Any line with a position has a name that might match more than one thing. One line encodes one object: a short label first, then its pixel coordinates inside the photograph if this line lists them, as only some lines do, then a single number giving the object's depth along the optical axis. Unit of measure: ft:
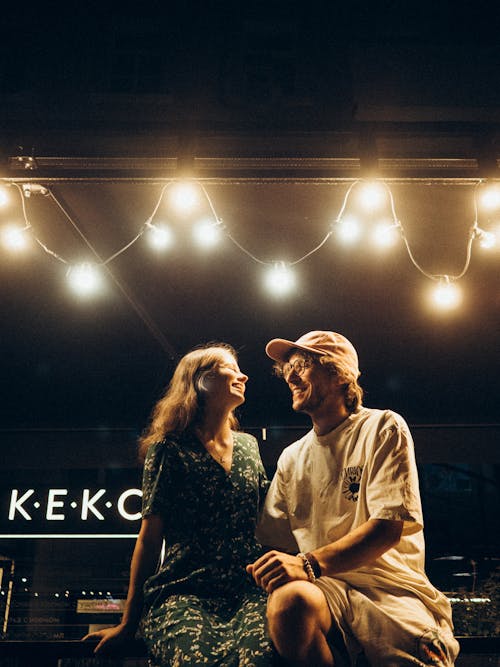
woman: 6.32
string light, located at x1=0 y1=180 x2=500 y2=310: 10.28
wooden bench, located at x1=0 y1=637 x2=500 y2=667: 7.72
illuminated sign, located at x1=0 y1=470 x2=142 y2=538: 24.29
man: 5.73
